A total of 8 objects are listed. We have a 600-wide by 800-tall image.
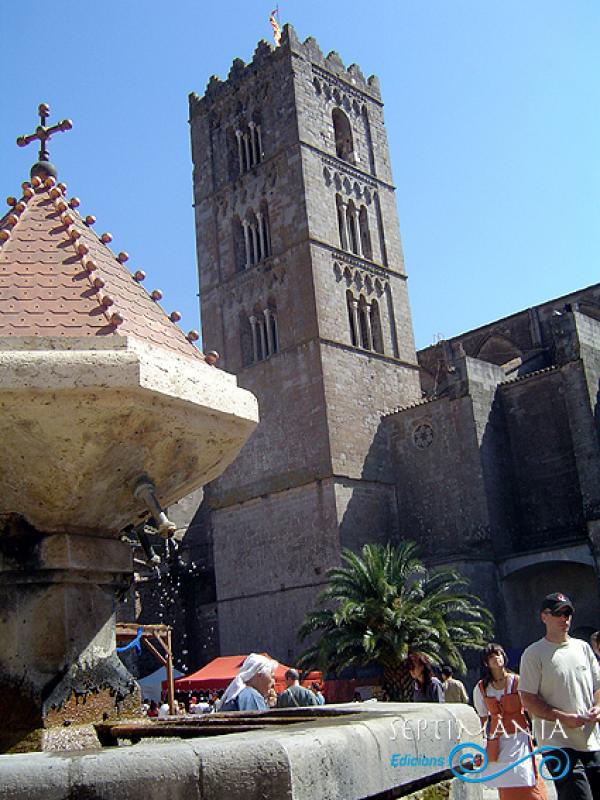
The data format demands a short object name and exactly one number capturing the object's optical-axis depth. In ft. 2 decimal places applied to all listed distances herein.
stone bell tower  81.66
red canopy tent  59.88
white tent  71.79
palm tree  57.41
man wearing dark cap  12.72
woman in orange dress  13.55
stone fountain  11.73
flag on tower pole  111.24
